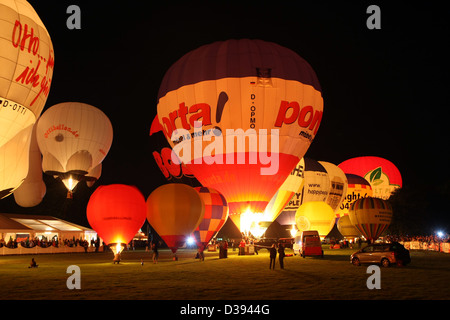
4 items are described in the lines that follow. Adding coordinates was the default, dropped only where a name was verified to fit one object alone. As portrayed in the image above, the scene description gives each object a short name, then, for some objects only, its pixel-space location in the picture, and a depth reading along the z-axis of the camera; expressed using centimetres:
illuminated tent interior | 3784
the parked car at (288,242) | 4272
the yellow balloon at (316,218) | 4184
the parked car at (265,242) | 4129
